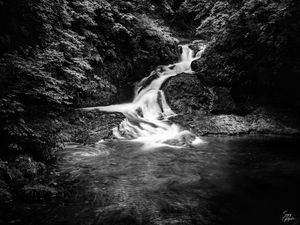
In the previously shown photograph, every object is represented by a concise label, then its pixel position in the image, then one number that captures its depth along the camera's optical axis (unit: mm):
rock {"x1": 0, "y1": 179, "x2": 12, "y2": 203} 4998
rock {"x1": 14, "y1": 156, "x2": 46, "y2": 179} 6145
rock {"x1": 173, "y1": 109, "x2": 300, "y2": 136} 11430
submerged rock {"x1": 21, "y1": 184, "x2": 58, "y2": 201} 5273
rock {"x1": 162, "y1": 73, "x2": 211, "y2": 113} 13166
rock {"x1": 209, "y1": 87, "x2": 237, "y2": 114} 12875
